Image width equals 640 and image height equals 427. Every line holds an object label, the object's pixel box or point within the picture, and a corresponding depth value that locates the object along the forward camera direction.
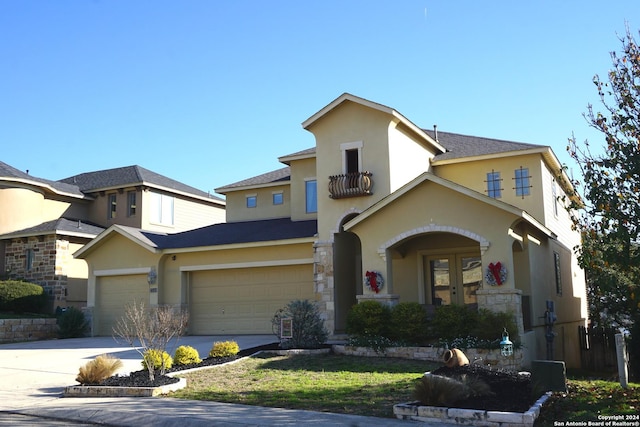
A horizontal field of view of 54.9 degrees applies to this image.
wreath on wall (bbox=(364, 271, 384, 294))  17.44
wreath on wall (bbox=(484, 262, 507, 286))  15.53
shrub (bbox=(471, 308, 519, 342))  14.80
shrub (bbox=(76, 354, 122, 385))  11.77
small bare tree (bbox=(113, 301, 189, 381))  12.22
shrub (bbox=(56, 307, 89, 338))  23.78
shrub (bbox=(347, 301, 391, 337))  16.30
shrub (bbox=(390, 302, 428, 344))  15.88
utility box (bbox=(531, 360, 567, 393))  10.45
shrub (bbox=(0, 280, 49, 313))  24.58
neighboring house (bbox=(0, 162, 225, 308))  27.48
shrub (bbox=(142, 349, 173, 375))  12.11
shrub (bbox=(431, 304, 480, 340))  15.27
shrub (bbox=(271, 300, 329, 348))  16.58
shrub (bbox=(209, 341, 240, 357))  15.05
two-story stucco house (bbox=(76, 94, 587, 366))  16.88
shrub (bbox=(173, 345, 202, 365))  14.02
